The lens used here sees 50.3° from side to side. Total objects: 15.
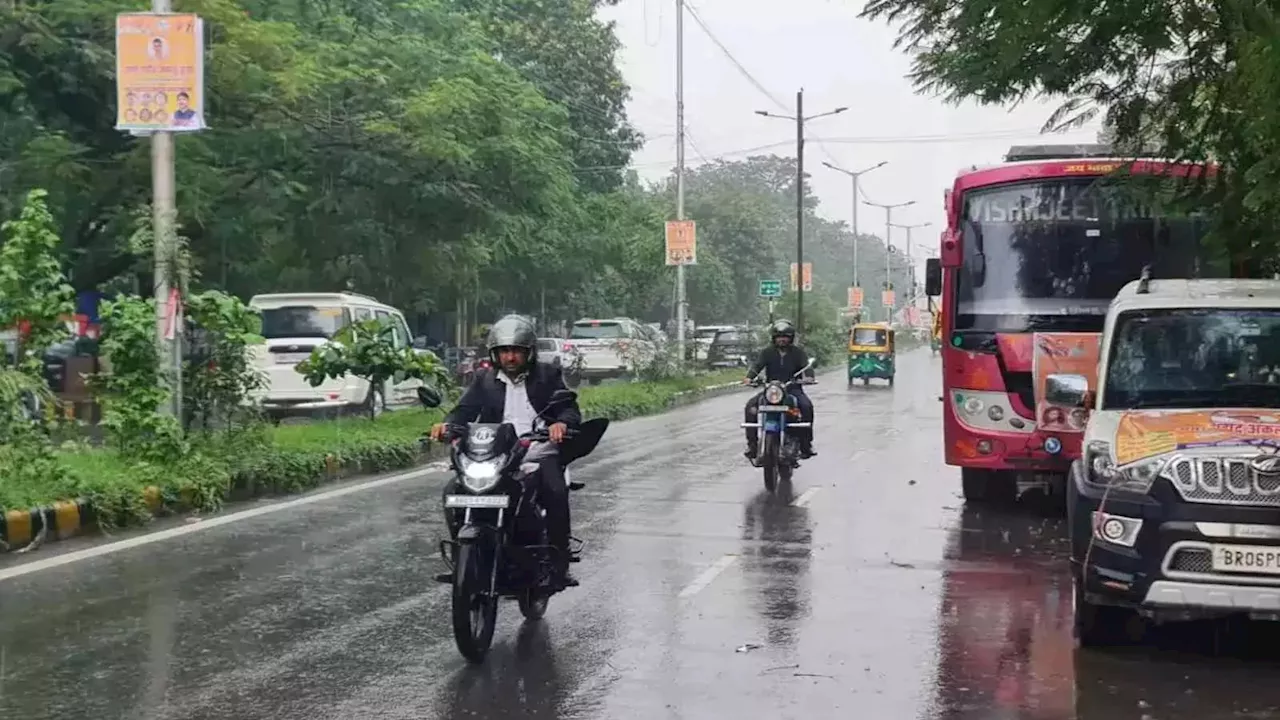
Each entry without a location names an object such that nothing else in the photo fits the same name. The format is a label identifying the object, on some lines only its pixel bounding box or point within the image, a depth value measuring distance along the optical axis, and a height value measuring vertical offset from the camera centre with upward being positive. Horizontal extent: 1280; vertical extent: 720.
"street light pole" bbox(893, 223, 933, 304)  104.88 +3.45
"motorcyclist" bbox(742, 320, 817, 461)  14.13 -0.46
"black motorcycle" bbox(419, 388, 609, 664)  6.46 -1.01
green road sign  41.75 +0.96
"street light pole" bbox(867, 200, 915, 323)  81.62 +4.14
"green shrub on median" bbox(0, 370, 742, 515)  10.55 -1.31
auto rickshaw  40.31 -1.05
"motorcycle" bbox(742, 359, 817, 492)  13.65 -1.09
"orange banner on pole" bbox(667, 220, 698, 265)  34.41 +1.97
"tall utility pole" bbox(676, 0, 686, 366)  36.09 +4.83
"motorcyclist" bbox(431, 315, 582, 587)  7.17 -0.41
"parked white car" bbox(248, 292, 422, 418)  19.41 -0.28
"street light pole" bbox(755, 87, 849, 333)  46.12 +4.51
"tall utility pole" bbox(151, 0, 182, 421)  12.38 +0.73
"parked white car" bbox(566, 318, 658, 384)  35.03 -0.56
